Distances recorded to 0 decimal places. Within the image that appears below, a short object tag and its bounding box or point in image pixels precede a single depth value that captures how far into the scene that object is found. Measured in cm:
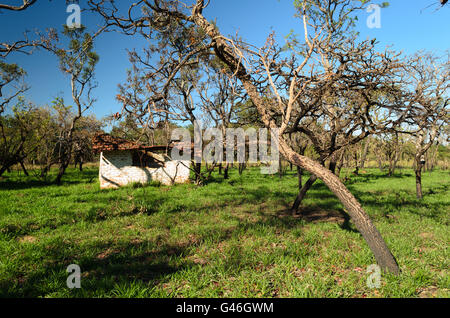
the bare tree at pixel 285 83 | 338
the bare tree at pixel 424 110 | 547
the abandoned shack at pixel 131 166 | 1247
